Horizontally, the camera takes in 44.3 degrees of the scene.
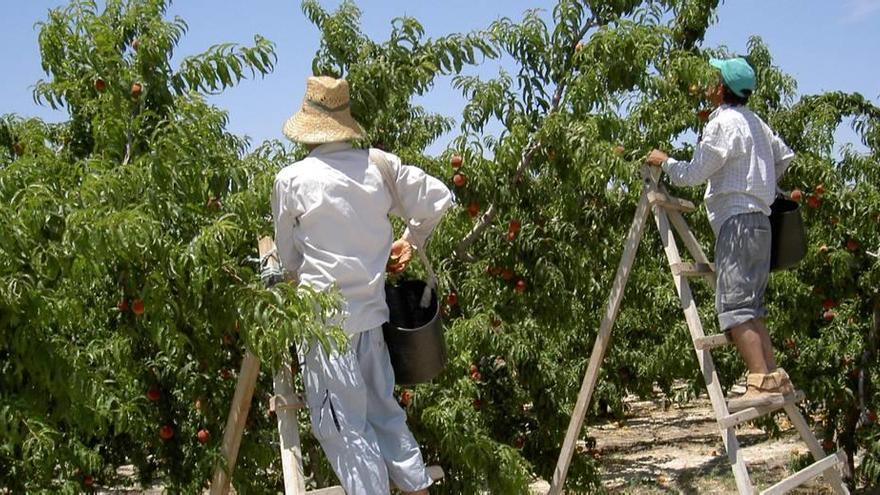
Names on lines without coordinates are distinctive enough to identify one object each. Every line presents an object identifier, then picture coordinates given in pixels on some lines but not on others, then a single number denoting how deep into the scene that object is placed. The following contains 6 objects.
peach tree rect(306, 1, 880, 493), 4.74
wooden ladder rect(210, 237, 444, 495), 3.46
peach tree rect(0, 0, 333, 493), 2.91
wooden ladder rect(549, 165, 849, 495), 4.55
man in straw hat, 3.37
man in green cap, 4.41
